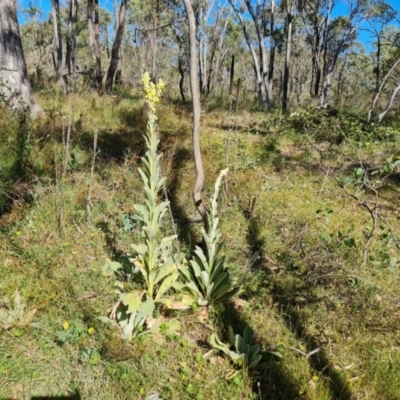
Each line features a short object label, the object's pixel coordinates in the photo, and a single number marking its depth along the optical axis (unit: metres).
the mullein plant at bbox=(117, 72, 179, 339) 2.43
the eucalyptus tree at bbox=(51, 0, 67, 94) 14.09
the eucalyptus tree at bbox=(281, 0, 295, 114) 13.75
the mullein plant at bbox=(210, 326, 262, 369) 2.31
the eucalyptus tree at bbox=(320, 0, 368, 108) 19.20
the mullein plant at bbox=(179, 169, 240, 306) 2.76
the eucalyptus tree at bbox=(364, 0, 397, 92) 18.92
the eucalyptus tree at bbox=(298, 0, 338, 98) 18.95
